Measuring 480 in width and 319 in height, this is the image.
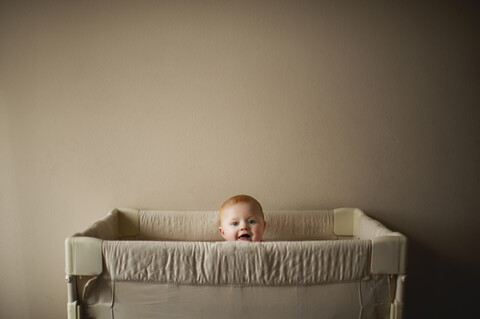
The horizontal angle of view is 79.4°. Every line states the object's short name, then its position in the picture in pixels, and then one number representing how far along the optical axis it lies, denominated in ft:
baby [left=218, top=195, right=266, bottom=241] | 3.58
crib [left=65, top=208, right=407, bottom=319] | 2.82
